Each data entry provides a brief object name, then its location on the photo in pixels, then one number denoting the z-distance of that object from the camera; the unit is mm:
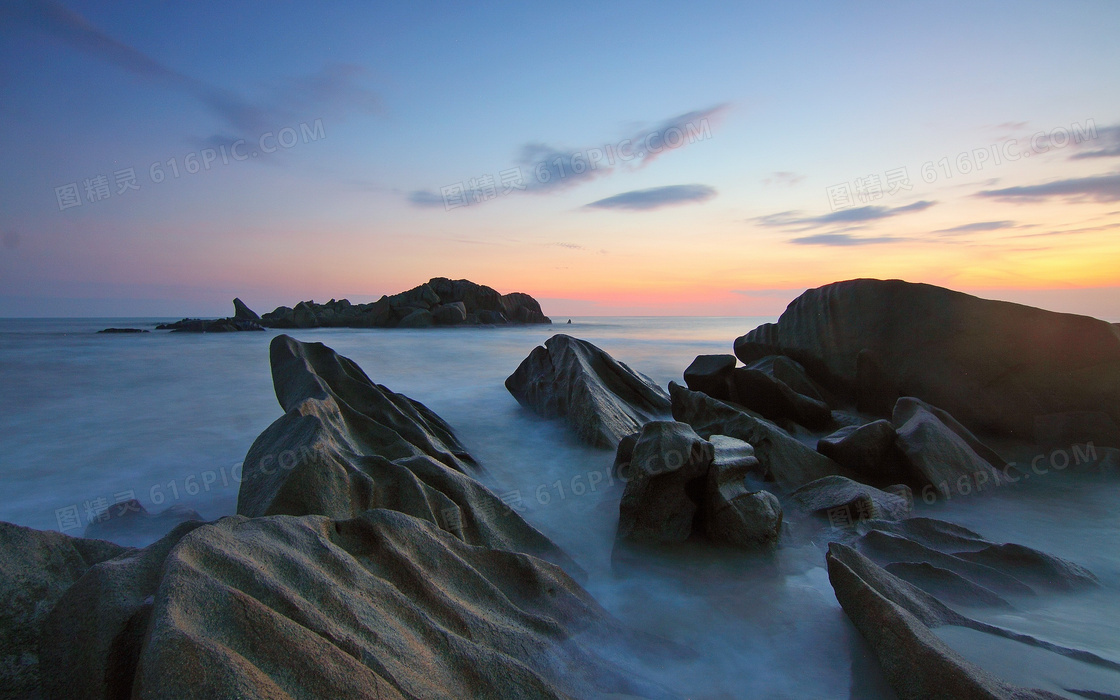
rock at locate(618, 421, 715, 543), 3643
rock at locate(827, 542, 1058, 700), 1908
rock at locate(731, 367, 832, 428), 6508
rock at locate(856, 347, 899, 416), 6789
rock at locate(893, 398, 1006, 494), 4531
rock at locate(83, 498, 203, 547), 3701
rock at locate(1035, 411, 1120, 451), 5445
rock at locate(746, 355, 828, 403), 7238
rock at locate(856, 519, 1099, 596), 3059
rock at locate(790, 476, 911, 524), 3828
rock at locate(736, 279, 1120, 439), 5738
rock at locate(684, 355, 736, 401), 7125
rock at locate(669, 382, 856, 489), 4634
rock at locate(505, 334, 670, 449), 6238
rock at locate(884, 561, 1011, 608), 2840
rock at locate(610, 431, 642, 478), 5033
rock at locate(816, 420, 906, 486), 4664
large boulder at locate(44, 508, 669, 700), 1509
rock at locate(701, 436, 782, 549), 3502
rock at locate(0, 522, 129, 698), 1784
